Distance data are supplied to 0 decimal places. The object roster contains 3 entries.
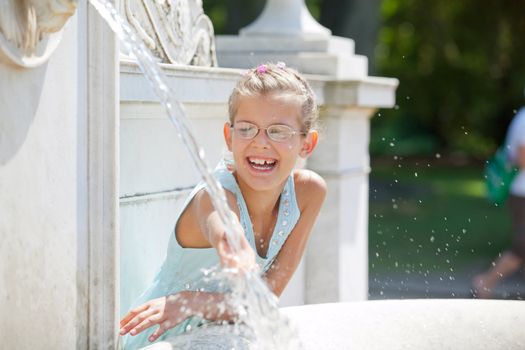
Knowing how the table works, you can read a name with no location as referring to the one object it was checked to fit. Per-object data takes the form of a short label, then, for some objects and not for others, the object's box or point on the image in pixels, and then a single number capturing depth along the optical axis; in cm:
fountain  357
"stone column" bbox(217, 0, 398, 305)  820
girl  457
